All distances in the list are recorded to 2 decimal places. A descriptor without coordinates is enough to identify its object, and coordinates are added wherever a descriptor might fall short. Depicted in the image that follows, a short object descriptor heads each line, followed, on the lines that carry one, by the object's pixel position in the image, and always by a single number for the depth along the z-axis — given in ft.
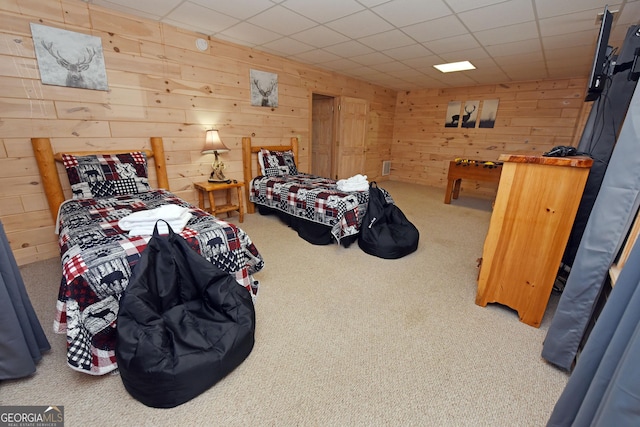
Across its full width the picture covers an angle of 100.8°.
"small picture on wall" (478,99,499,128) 17.12
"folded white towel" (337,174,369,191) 9.48
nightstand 10.57
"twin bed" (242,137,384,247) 8.82
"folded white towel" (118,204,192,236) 5.21
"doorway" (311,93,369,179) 16.94
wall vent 21.85
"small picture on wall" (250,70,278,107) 12.29
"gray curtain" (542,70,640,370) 3.36
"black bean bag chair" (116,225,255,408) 3.65
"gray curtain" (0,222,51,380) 3.71
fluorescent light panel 13.16
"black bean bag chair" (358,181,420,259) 8.43
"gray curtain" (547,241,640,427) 2.06
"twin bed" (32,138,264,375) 4.02
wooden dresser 4.83
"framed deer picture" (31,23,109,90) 7.38
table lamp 10.69
